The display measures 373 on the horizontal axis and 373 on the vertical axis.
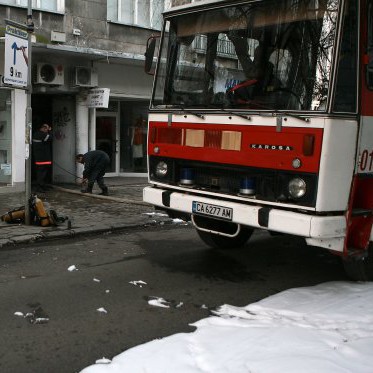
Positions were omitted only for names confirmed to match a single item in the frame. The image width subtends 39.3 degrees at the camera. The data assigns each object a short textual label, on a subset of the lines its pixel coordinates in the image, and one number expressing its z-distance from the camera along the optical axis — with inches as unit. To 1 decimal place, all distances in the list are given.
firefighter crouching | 479.5
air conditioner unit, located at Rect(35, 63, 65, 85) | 496.1
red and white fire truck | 181.3
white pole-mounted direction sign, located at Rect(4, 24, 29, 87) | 299.1
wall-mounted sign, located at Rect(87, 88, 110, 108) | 522.0
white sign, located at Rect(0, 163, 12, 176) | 499.8
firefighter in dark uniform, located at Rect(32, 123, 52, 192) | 483.5
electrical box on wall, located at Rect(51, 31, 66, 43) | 494.6
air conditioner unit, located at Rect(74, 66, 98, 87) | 523.8
